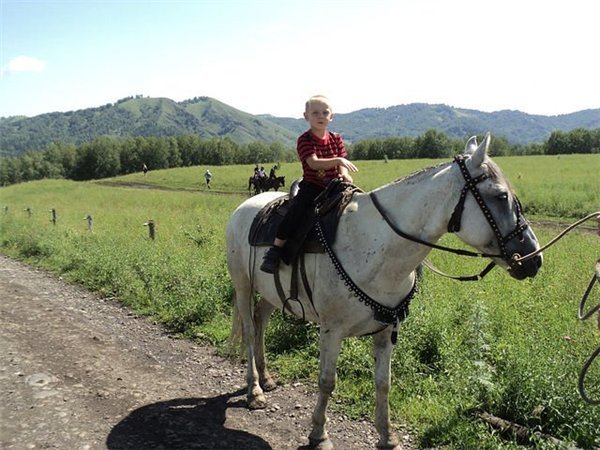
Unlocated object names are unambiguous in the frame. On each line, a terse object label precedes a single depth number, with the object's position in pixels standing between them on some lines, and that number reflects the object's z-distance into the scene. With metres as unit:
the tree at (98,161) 105.88
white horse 3.51
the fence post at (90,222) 18.36
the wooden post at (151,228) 15.60
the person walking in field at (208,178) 45.55
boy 4.57
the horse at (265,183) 32.09
